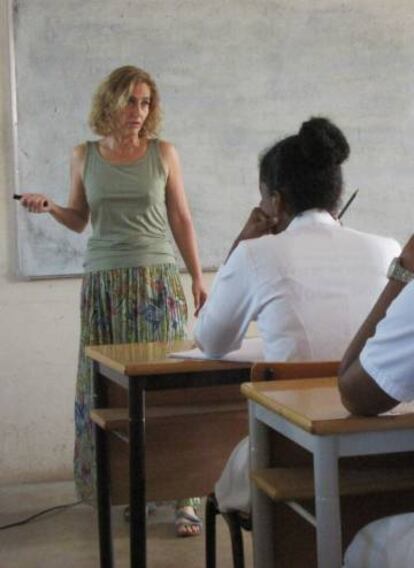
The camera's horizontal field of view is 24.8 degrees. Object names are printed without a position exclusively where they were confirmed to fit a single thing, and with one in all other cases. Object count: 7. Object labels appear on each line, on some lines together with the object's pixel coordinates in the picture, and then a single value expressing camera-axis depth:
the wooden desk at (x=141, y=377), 2.21
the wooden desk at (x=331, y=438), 1.38
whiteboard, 3.99
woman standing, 3.41
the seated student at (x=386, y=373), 1.19
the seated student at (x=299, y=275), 2.06
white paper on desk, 2.31
